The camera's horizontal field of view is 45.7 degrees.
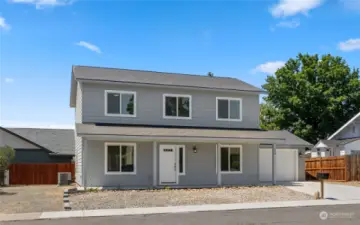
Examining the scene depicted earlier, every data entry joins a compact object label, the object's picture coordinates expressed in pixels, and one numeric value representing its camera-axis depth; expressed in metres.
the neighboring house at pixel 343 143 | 35.44
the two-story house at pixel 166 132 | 21.38
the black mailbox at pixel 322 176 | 17.78
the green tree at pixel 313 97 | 44.16
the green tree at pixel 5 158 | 24.77
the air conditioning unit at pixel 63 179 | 24.17
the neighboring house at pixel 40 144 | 30.33
